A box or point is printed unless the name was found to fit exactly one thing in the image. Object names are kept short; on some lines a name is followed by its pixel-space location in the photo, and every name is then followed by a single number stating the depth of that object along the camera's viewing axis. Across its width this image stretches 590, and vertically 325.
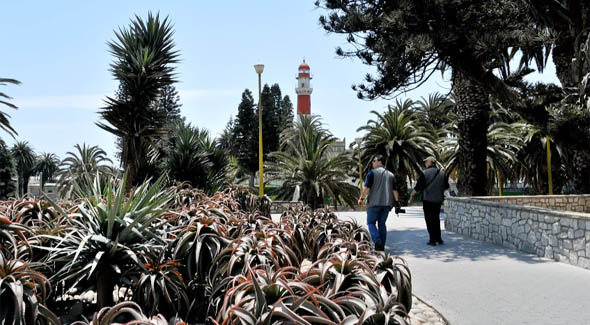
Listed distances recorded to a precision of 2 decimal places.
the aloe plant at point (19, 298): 2.52
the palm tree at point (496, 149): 19.31
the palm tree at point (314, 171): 12.20
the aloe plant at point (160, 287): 3.38
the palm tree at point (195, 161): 11.73
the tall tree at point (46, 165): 85.88
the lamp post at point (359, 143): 19.22
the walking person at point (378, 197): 7.41
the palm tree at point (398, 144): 17.67
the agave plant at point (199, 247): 3.76
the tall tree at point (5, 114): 9.86
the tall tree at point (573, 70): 10.66
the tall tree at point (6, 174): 38.09
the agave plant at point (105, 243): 3.40
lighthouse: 80.44
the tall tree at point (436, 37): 9.71
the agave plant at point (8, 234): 3.36
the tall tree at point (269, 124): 58.34
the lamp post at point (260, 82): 14.59
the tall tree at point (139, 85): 10.91
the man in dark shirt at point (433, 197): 8.72
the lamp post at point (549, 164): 19.66
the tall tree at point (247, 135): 57.56
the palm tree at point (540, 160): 20.64
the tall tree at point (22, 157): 71.07
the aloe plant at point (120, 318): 2.02
